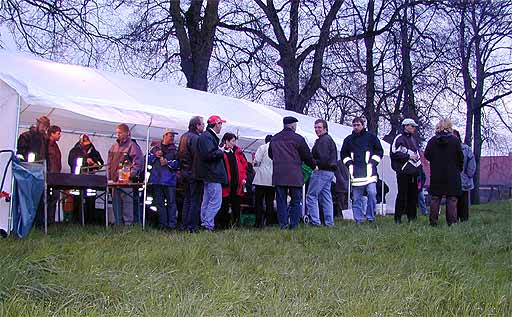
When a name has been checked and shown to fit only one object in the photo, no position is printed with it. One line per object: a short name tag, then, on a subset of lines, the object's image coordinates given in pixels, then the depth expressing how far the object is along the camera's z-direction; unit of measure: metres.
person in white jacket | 9.59
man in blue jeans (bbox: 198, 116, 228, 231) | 8.13
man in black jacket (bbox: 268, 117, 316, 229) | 8.49
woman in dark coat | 8.59
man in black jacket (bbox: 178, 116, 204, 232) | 8.23
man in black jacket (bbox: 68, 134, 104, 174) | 10.40
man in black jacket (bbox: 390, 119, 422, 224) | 9.06
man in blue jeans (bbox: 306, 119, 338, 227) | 9.06
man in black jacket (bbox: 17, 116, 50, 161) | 8.27
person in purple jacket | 9.12
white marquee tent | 7.23
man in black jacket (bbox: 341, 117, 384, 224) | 9.12
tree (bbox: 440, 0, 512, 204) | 18.27
